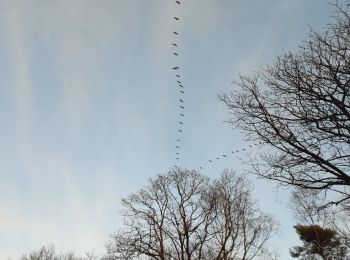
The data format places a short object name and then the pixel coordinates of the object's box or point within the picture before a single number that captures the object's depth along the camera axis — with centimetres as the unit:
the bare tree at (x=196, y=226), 1908
